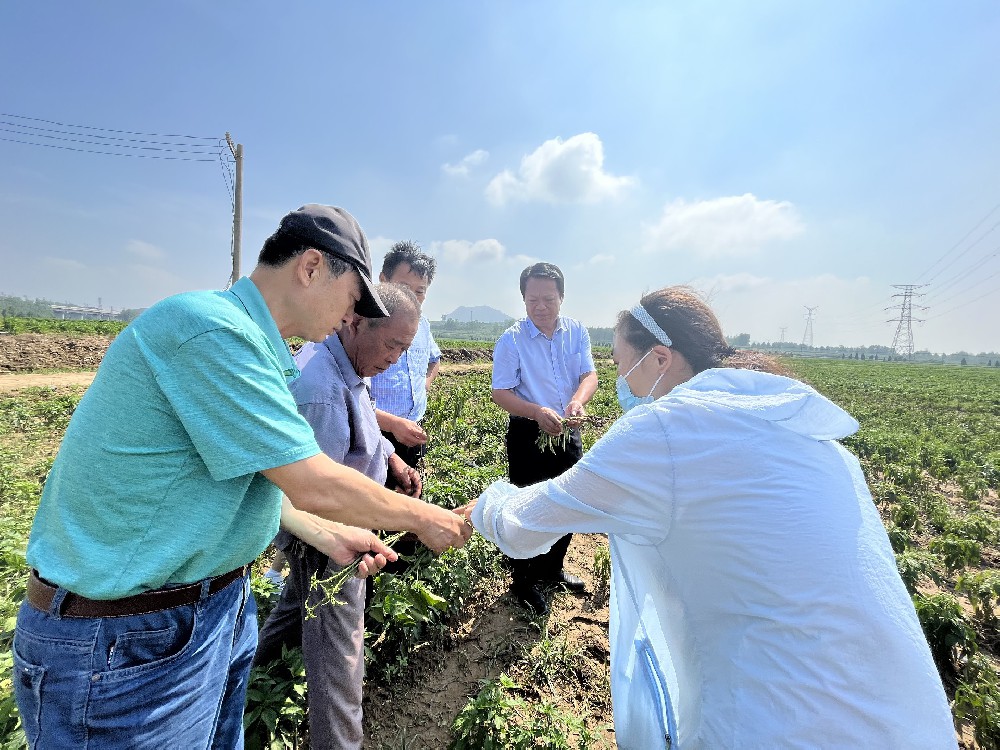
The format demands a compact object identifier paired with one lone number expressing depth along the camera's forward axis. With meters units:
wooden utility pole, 15.02
